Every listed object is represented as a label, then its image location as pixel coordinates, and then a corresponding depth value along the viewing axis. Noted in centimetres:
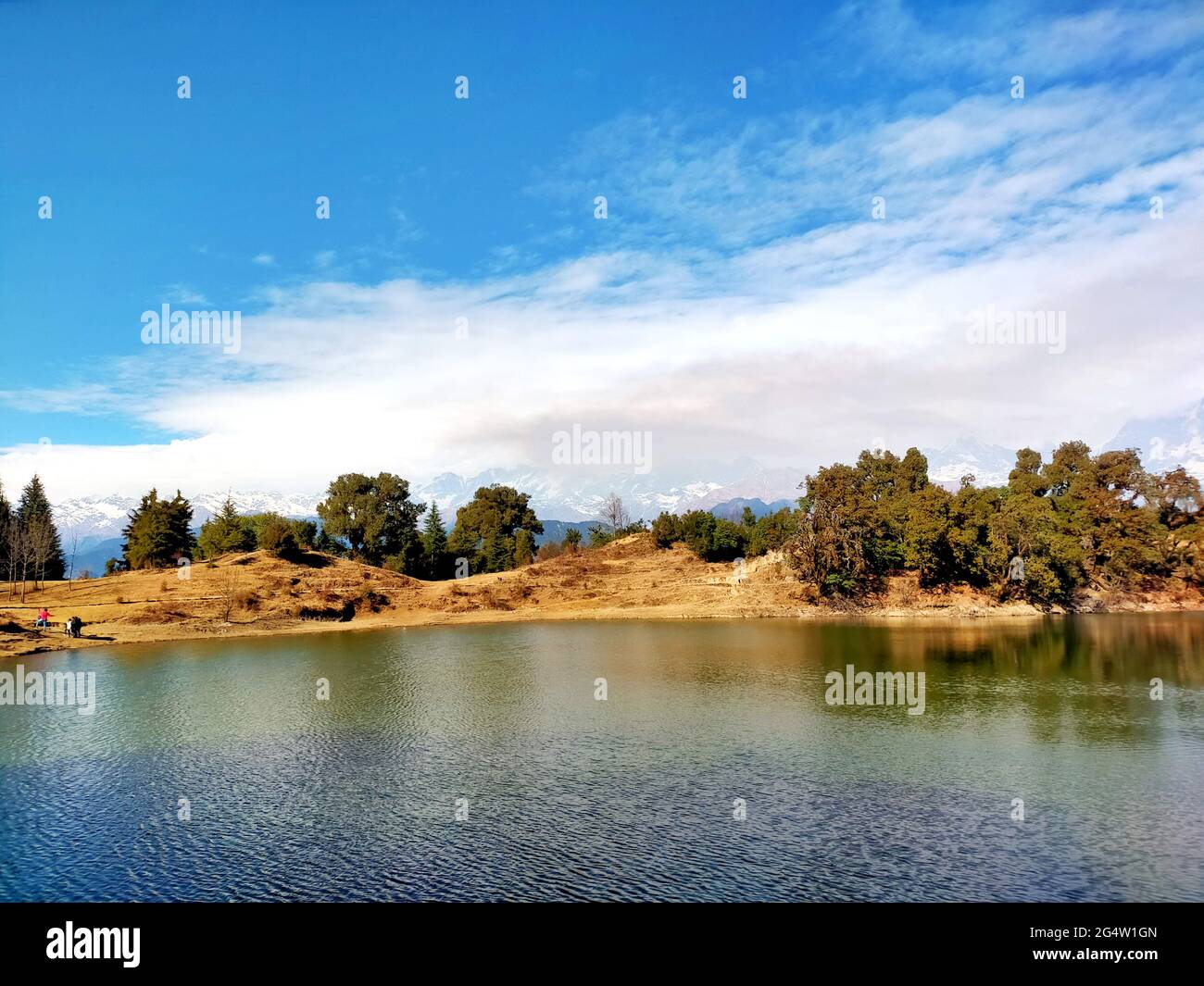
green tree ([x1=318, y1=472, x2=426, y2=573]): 11312
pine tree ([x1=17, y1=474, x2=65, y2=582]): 9050
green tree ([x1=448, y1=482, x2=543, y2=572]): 11794
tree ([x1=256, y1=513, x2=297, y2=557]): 9425
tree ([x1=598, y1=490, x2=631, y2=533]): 15675
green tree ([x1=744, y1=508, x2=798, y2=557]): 9225
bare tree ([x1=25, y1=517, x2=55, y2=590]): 8775
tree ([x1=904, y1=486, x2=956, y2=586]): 8206
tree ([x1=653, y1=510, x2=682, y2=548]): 10956
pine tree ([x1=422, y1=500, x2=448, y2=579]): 11862
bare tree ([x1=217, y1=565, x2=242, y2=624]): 7841
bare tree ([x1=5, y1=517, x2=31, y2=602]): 8403
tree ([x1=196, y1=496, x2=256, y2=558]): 9888
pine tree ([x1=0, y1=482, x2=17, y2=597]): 10010
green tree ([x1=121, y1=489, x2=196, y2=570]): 9431
